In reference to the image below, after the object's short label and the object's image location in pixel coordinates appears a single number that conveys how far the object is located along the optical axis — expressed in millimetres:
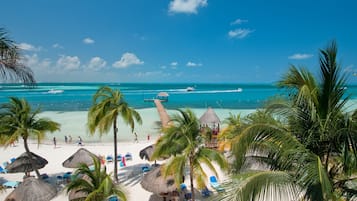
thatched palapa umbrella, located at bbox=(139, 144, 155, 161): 12672
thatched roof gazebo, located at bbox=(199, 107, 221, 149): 18755
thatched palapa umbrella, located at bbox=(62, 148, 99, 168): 12406
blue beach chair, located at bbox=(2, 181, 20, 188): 11141
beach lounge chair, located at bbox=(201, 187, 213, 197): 10137
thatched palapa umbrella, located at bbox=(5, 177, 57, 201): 8469
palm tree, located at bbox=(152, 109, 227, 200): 7184
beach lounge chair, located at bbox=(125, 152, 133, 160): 15844
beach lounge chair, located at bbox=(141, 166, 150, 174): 13163
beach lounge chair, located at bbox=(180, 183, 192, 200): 10000
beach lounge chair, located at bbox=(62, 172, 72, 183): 12220
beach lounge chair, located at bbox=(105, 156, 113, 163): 15766
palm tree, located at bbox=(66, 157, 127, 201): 6102
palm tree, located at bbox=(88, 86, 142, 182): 10539
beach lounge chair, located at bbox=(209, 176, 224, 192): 10758
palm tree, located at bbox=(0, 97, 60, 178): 9651
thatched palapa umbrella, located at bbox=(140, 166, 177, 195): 8789
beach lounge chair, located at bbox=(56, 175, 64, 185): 12184
